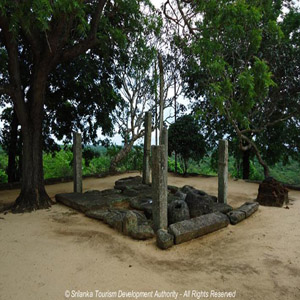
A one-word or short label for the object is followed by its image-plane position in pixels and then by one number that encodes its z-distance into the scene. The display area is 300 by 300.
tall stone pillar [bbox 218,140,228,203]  6.18
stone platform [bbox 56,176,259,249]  4.13
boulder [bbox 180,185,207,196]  7.13
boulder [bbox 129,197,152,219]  5.43
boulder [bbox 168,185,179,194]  7.67
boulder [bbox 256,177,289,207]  6.30
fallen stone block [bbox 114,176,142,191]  8.02
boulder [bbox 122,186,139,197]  6.84
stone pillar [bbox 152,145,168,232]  4.30
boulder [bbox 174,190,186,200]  6.28
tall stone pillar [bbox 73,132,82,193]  6.95
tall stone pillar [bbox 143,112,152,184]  8.09
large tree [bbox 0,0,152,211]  5.64
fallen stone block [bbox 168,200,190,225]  4.84
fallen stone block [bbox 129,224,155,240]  4.10
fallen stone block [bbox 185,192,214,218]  5.19
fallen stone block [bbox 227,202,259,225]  5.08
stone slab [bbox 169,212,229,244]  4.02
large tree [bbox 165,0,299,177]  5.84
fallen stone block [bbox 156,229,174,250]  3.77
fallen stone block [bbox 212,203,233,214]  5.44
